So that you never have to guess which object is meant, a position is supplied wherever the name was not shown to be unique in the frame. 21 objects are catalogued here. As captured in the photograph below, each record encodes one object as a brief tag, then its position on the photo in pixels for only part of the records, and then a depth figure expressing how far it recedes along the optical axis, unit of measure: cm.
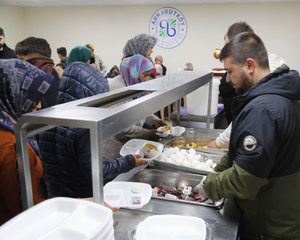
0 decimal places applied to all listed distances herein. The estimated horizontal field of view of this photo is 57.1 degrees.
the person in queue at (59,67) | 538
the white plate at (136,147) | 184
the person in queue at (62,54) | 568
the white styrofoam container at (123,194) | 111
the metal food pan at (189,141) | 224
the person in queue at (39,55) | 225
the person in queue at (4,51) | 293
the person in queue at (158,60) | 695
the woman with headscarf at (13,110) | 93
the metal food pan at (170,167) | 163
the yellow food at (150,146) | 193
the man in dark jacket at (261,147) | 109
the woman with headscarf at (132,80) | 210
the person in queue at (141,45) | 293
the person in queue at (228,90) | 195
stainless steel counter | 111
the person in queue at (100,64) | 580
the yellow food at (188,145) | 214
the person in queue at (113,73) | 645
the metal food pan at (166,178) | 157
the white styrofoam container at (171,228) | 98
